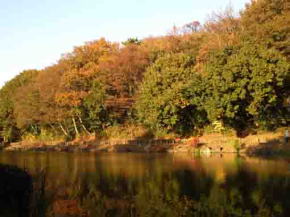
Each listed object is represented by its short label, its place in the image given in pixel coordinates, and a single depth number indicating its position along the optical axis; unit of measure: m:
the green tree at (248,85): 38.72
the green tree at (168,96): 46.28
